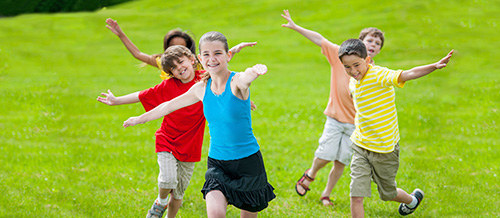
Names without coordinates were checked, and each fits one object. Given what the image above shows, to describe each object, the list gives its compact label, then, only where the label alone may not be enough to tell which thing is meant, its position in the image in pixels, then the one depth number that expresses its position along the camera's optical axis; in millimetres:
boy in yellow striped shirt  5629
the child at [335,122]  7148
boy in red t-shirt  6047
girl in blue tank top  4750
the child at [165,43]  7098
